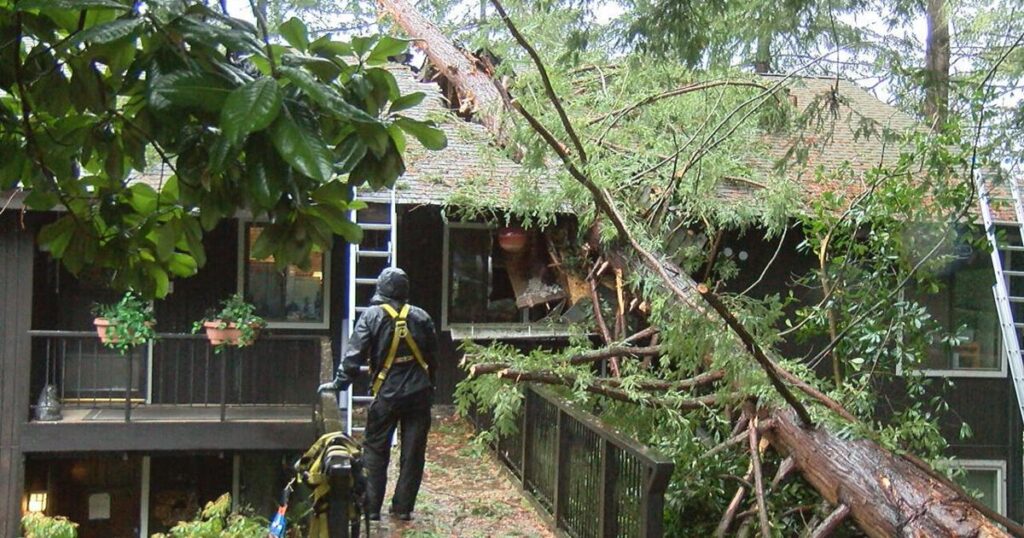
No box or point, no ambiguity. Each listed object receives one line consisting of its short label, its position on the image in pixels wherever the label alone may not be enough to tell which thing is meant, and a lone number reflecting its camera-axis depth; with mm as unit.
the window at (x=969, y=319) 13578
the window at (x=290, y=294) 12234
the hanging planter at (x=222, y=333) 10258
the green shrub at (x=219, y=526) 8008
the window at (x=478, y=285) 12671
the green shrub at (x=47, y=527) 9289
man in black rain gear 6867
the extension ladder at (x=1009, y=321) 10273
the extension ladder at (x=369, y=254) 9828
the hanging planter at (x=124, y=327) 9914
